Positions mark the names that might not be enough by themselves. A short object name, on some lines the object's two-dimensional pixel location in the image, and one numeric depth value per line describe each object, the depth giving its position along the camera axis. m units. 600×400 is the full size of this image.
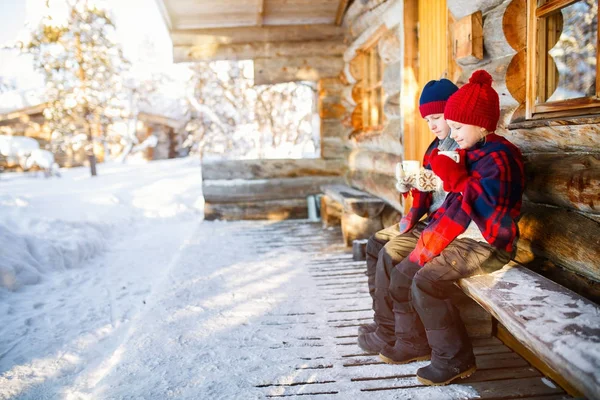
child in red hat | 2.40
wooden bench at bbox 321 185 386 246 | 5.64
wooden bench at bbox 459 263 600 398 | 1.57
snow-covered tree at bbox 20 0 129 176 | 16.39
